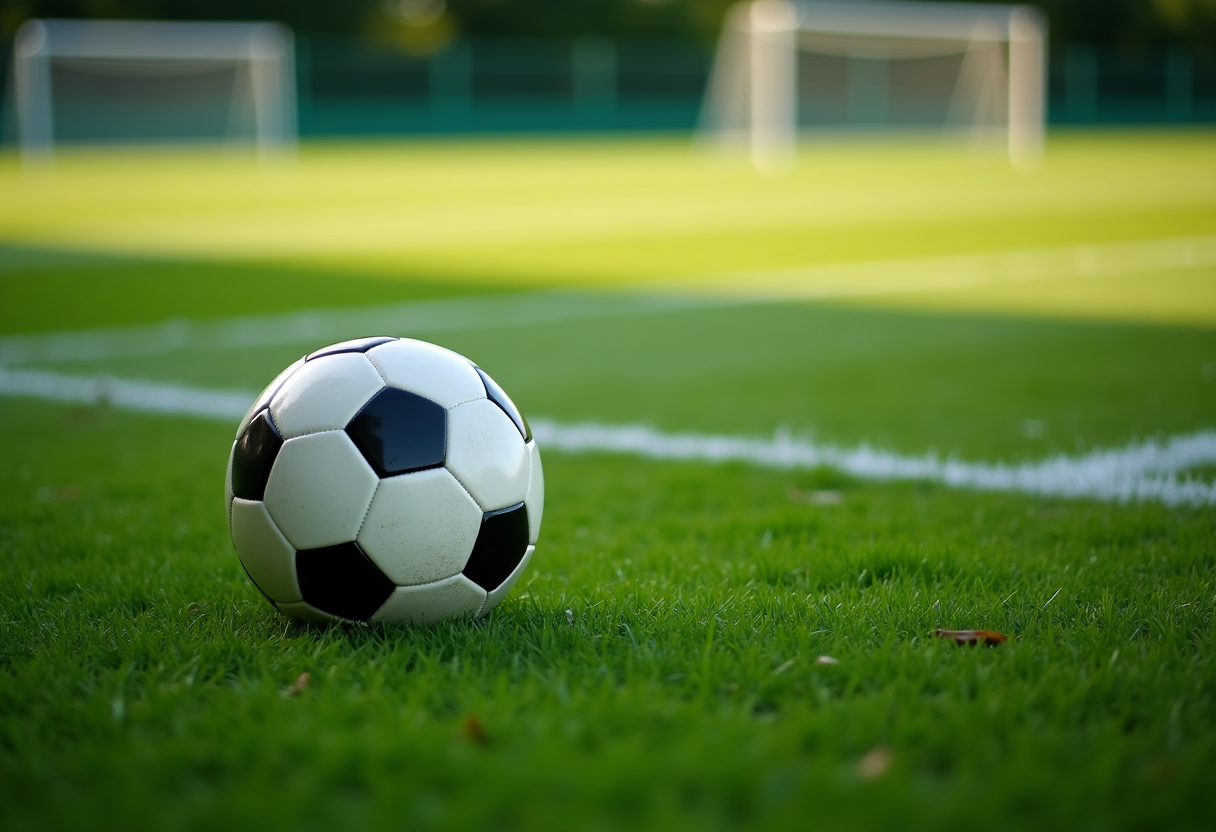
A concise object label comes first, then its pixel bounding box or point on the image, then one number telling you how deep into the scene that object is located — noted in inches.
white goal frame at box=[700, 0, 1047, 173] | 1256.8
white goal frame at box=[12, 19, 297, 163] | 1216.8
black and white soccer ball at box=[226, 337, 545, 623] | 111.5
